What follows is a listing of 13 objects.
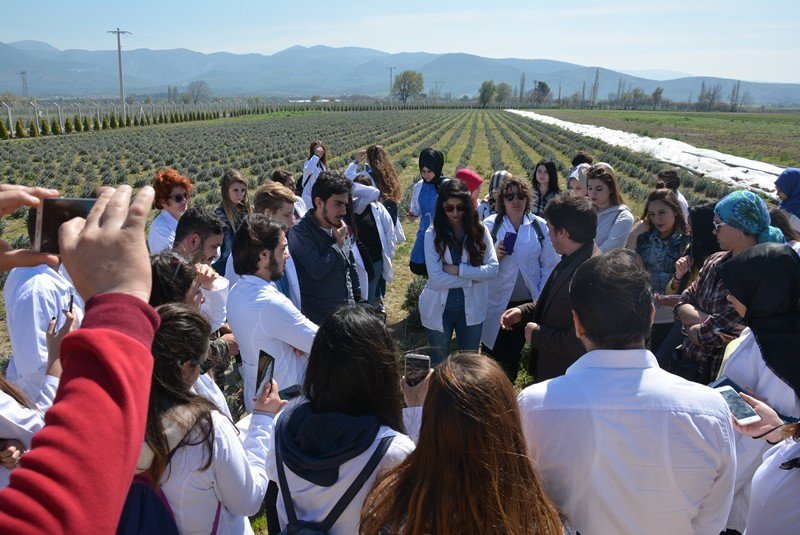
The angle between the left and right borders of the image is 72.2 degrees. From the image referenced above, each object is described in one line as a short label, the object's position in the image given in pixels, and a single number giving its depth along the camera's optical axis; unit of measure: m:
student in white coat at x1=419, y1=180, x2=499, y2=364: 4.60
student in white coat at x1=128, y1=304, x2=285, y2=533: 1.93
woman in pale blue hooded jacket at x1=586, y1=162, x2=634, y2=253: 5.52
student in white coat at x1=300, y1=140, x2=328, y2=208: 8.52
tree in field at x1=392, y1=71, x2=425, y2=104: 159.62
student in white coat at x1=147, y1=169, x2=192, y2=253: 5.02
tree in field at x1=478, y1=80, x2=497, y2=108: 138.38
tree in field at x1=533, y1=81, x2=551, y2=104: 144.50
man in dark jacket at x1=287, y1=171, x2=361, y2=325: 4.29
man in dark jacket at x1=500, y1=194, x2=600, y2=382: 3.41
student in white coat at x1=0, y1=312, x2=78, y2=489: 2.18
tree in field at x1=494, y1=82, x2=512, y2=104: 157.00
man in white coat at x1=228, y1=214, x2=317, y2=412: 3.14
